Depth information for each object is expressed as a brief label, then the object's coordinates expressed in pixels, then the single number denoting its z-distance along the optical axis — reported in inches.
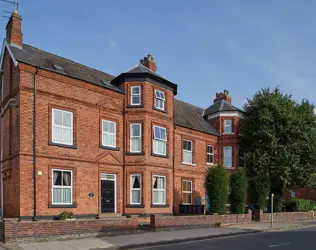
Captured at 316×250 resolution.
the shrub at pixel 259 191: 1084.6
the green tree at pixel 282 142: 1128.2
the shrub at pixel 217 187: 896.3
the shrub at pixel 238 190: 980.6
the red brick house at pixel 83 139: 689.6
